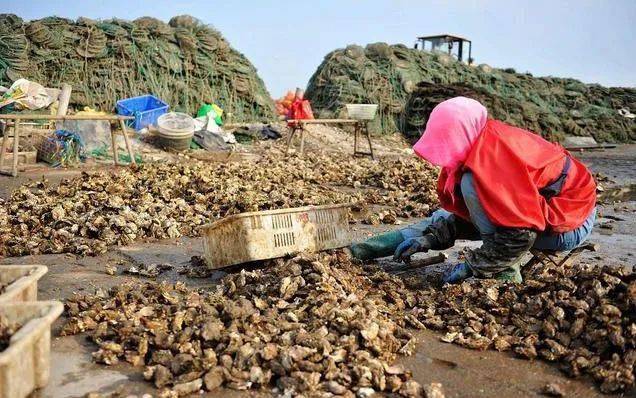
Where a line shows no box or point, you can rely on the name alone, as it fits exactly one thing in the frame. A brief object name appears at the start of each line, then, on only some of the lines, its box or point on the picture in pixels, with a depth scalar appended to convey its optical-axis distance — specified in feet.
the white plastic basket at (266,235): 11.98
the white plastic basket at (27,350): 6.42
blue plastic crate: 38.96
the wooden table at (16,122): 25.18
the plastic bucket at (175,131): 35.24
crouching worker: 10.73
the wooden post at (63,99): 33.40
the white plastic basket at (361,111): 39.65
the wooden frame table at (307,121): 36.88
